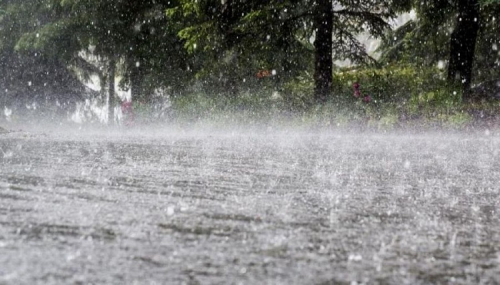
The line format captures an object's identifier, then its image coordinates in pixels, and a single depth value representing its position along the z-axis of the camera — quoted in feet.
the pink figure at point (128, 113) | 66.64
